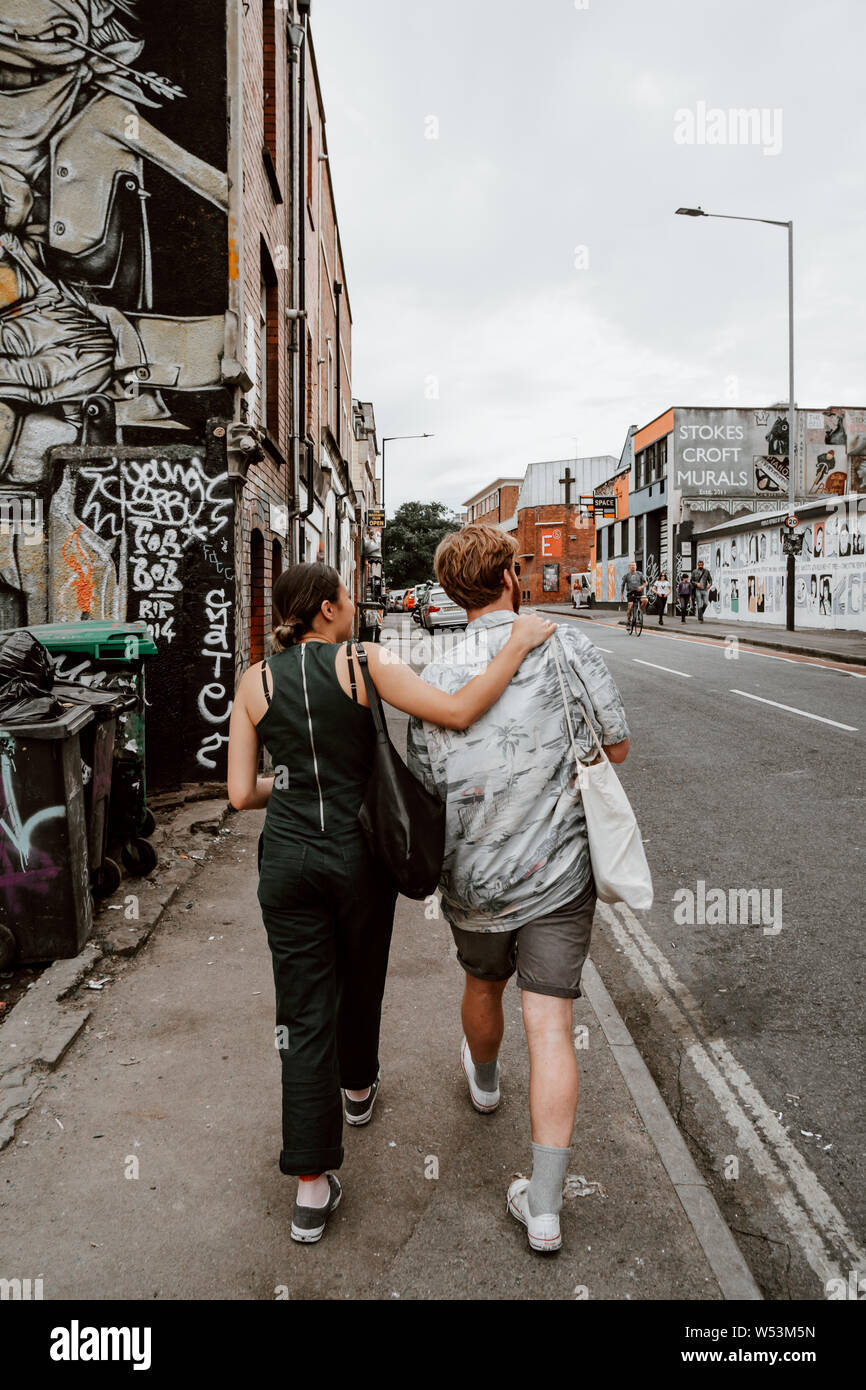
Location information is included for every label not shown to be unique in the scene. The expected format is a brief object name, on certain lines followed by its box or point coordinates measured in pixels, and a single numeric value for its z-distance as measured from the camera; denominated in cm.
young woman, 256
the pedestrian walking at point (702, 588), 3496
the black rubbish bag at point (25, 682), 435
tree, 8250
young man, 254
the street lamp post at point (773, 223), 2248
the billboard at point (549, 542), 7219
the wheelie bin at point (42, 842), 430
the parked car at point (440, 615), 3173
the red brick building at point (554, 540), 7081
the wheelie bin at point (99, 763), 508
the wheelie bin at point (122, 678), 584
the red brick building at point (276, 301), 841
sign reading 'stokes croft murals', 3906
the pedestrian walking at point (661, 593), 3447
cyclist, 2811
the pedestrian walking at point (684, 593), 3409
